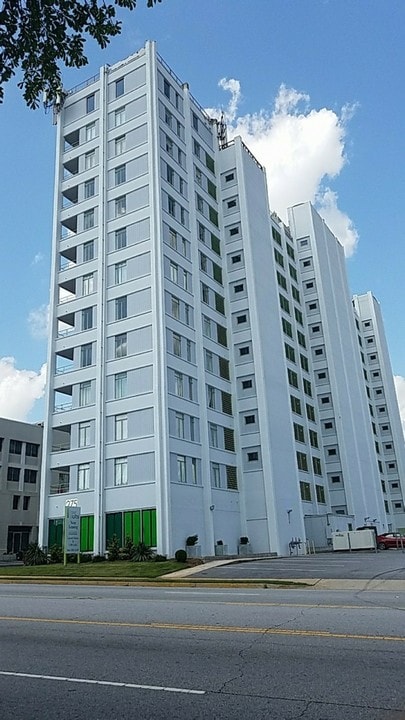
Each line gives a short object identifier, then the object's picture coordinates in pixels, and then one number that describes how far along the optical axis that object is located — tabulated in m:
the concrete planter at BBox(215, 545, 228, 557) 38.81
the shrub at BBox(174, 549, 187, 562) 29.77
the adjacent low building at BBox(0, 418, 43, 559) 63.12
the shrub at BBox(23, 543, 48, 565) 33.94
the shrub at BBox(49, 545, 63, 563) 34.44
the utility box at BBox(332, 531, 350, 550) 39.00
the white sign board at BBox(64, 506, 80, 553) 30.38
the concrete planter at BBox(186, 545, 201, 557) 35.06
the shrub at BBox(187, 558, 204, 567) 29.33
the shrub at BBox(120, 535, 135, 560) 33.28
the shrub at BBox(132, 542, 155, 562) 32.28
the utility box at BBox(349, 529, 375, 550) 38.88
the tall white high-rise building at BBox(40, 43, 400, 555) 37.59
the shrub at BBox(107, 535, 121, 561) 33.59
